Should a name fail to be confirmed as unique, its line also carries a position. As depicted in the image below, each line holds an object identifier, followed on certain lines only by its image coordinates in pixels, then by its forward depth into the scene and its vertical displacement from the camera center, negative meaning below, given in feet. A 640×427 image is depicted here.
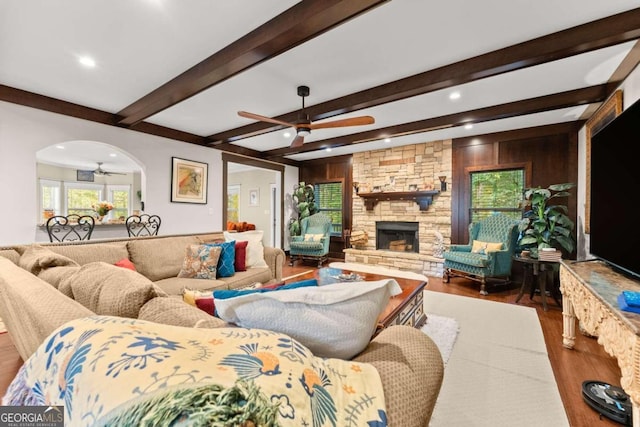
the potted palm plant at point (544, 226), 11.59 -0.50
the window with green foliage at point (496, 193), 15.12 +1.18
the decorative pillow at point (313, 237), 19.51 -1.80
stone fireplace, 17.11 +0.19
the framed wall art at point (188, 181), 15.38 +1.74
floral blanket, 1.21 -0.87
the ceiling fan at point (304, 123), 9.51 +3.20
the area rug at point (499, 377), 5.17 -3.75
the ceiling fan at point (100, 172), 25.38 +3.73
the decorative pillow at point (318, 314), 2.56 -0.97
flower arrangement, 14.75 +0.16
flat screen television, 5.46 +0.52
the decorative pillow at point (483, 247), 13.47 -1.67
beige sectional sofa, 2.39 -1.06
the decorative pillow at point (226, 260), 9.57 -1.71
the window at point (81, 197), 26.53 +1.34
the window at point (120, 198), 29.27 +1.29
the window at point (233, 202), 29.27 +1.00
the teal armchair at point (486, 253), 12.85 -1.98
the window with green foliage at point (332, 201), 22.06 +0.89
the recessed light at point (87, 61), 8.31 +4.56
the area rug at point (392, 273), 11.12 -2.56
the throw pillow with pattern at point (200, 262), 9.12 -1.70
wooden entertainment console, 3.60 -1.71
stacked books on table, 10.87 -1.61
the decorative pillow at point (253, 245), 10.79 -1.35
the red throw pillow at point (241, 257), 10.26 -1.71
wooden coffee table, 6.25 -2.26
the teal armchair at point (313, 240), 18.97 -2.00
